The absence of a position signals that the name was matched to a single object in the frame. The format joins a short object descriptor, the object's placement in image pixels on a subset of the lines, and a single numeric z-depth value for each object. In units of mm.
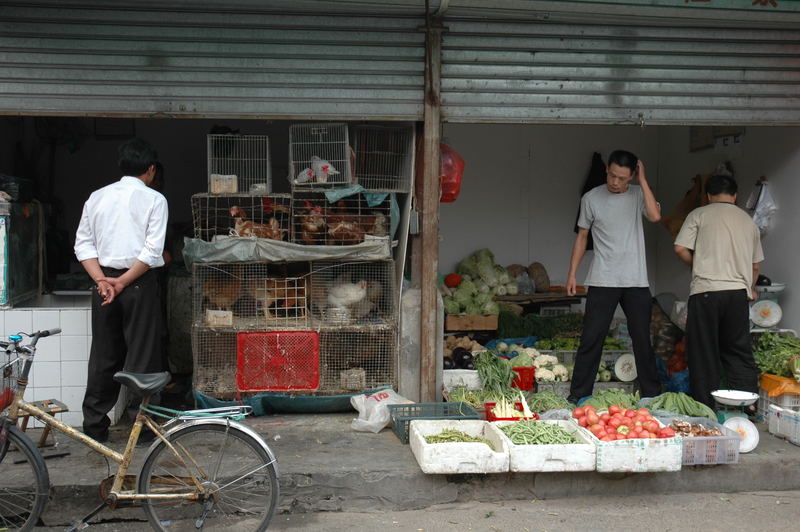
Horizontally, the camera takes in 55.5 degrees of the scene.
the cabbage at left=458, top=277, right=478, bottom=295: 9188
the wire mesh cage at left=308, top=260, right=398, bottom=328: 6812
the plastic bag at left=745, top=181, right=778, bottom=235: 7340
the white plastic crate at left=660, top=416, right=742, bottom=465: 5586
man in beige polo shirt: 6590
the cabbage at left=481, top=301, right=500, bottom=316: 8961
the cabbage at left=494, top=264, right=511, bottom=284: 9508
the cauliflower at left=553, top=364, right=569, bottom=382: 7570
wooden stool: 5612
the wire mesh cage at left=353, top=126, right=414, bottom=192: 7027
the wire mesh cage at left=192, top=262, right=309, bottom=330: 6637
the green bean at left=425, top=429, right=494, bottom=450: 5543
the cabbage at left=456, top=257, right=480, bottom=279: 9547
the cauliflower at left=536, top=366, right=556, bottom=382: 7504
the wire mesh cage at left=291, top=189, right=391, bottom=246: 6754
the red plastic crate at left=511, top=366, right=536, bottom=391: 7445
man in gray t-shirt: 6730
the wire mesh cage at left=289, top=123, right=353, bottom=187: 6668
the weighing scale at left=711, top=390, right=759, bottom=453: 5902
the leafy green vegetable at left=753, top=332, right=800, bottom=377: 6760
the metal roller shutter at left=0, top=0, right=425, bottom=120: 6023
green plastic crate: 6208
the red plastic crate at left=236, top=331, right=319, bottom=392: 6648
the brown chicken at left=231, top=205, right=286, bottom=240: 6641
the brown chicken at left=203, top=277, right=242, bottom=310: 6699
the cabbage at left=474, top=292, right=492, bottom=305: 9062
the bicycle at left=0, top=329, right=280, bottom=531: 4480
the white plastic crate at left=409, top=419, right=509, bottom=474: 5215
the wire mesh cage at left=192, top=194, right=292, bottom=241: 6645
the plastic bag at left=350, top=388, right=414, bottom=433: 6305
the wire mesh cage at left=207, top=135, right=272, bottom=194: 6918
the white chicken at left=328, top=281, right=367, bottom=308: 6840
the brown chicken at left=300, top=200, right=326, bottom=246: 6738
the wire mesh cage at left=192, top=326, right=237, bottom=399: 6660
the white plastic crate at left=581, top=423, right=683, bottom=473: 5328
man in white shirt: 5570
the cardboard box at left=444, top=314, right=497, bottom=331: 8875
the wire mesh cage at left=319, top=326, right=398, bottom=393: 6828
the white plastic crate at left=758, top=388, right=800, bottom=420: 6621
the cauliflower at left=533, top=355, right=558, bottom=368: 7735
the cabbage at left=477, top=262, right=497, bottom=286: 9406
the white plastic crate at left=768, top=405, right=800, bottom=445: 6102
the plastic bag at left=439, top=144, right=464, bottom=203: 6828
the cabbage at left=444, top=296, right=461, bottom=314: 8977
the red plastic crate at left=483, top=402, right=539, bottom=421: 6254
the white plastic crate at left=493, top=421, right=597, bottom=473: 5277
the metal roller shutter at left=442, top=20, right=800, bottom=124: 6461
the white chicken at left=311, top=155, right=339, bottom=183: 6648
